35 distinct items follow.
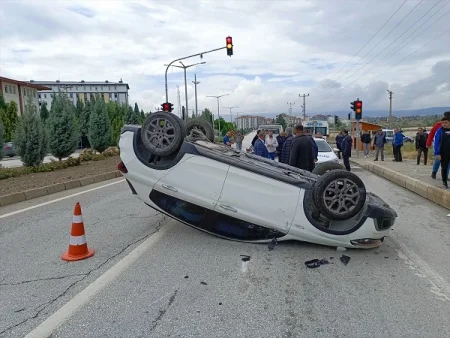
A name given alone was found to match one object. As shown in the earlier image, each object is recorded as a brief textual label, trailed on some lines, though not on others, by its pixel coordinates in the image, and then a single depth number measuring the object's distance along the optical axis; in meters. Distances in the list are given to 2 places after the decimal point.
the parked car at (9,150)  32.84
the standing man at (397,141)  16.66
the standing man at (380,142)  18.47
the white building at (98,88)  110.01
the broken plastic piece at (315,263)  4.30
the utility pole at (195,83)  41.77
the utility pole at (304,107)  91.00
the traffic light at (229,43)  19.45
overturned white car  4.57
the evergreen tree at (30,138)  13.86
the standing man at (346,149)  14.09
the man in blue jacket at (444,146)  8.45
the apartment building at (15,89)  53.21
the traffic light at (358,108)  19.98
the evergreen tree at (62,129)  16.35
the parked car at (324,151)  11.77
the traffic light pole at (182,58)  20.75
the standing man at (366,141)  21.76
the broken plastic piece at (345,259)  4.43
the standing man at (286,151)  9.01
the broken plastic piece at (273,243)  4.87
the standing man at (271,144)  12.39
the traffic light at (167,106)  17.22
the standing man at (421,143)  14.86
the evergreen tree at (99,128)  22.23
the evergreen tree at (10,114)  37.65
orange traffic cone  4.61
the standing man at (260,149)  10.48
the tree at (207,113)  70.70
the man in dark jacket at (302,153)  7.67
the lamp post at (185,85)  29.38
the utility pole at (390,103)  55.92
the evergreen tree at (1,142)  13.37
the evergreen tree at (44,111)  39.00
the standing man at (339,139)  16.48
